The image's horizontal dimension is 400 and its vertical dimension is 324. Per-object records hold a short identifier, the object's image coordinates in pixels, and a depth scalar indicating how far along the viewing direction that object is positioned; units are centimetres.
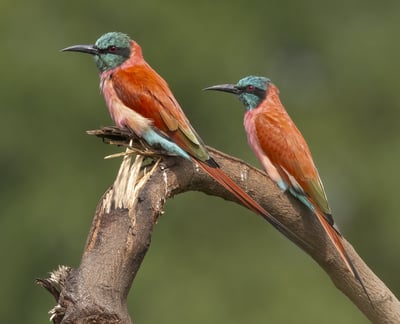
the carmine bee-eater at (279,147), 880
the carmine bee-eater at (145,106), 783
